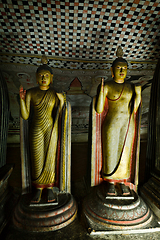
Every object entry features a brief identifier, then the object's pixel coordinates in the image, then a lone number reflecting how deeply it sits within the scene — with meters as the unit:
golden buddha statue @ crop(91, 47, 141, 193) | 2.26
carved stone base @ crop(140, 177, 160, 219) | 2.07
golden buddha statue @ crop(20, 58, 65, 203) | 2.22
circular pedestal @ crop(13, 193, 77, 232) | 1.82
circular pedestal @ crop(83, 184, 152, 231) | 1.84
